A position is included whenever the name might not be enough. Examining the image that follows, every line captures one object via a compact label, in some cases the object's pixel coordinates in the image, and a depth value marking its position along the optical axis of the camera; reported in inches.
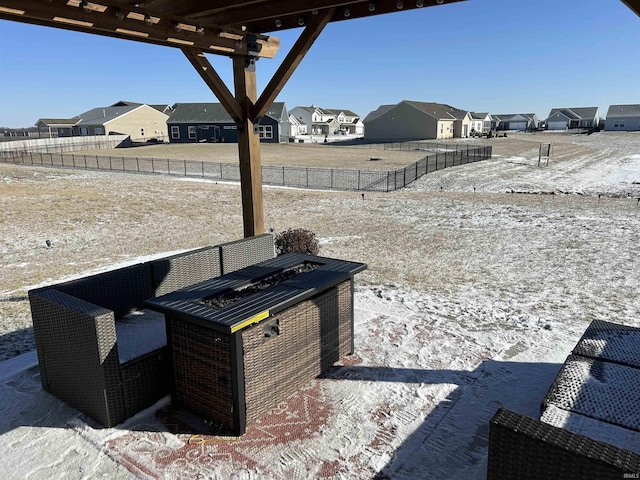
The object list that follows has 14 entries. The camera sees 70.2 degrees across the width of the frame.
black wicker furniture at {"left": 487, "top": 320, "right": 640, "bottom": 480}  84.3
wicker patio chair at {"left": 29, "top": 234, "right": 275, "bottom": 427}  140.9
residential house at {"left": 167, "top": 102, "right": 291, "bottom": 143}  2226.9
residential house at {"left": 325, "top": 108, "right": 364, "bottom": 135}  3693.4
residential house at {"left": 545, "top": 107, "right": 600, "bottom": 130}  3587.6
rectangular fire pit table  140.1
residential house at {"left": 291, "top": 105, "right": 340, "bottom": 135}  3268.0
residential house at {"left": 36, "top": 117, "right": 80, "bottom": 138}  2826.5
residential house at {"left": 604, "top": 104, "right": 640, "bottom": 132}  2967.5
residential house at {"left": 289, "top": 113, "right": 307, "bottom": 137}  2700.3
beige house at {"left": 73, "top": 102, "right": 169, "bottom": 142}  2372.0
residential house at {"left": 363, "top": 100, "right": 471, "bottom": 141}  2282.2
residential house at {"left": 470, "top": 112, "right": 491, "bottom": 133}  2881.9
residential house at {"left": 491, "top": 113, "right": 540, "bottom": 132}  3805.1
